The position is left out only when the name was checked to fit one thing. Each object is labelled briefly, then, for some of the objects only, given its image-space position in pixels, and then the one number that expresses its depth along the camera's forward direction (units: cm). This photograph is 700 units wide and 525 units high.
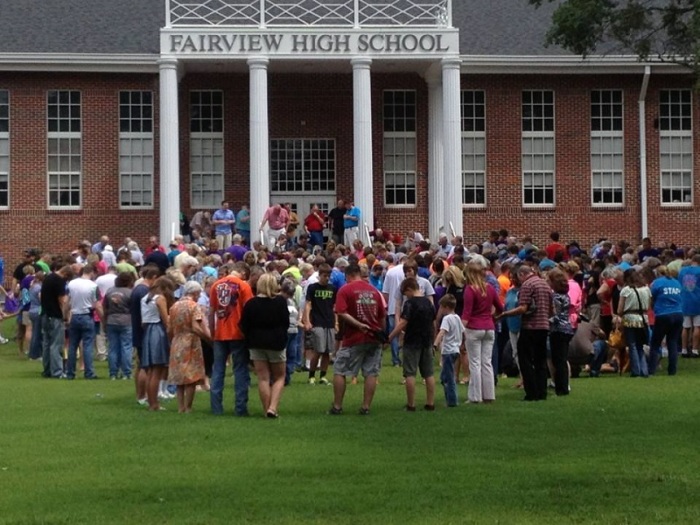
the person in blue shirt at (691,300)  2494
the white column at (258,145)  3544
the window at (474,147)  3909
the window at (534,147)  3934
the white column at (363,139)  3556
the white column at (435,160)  3822
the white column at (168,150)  3544
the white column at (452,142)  3584
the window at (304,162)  3906
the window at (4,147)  3788
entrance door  3888
